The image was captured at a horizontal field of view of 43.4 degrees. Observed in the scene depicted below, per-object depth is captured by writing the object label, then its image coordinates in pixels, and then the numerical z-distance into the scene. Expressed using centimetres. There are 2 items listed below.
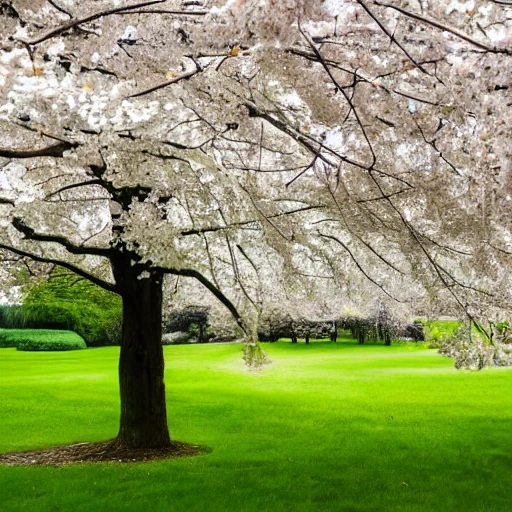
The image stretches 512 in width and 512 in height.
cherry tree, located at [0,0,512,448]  508
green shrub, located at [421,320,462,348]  1101
